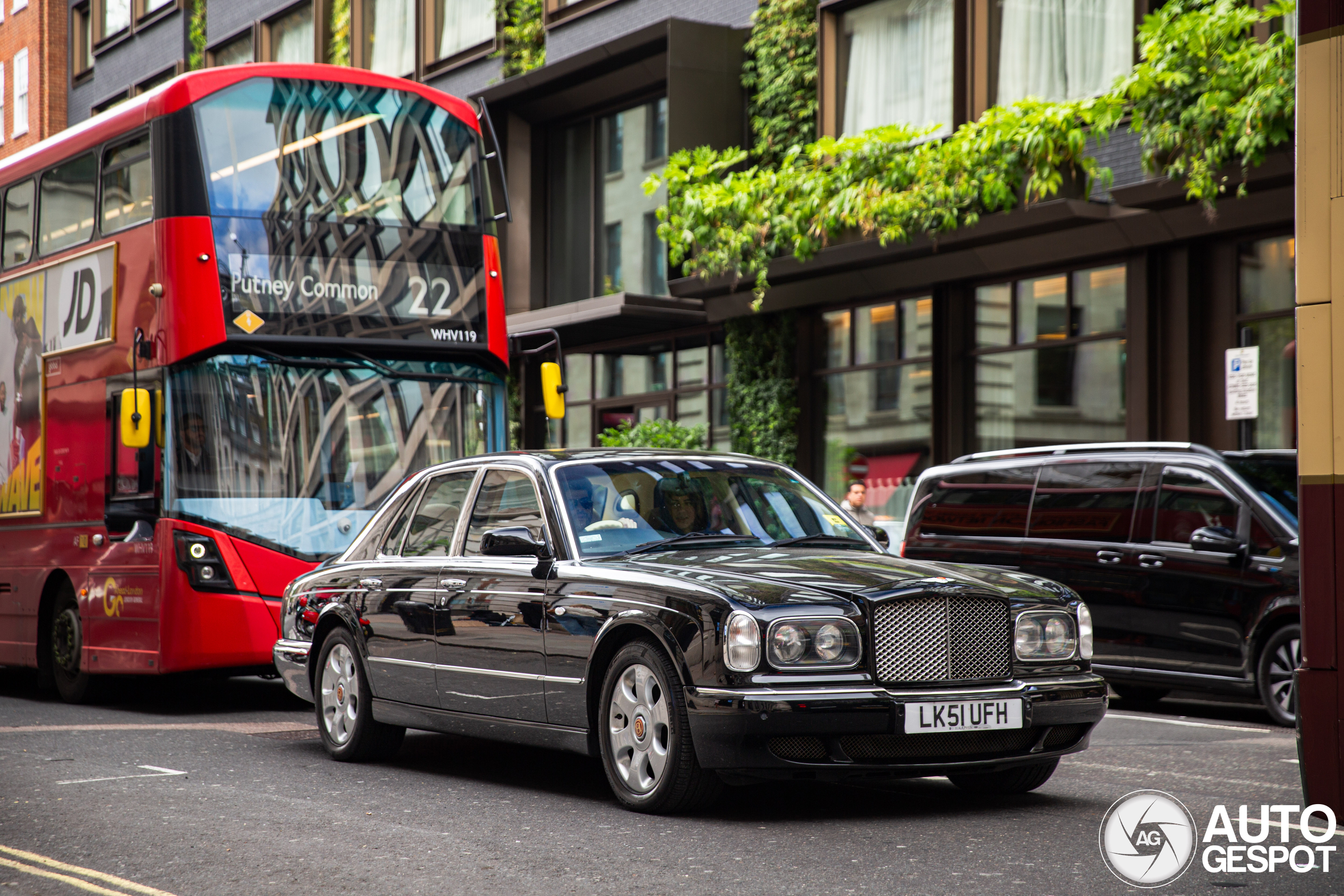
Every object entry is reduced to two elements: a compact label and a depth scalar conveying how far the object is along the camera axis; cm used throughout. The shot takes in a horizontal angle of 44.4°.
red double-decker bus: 1131
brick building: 4131
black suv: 1100
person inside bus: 1132
